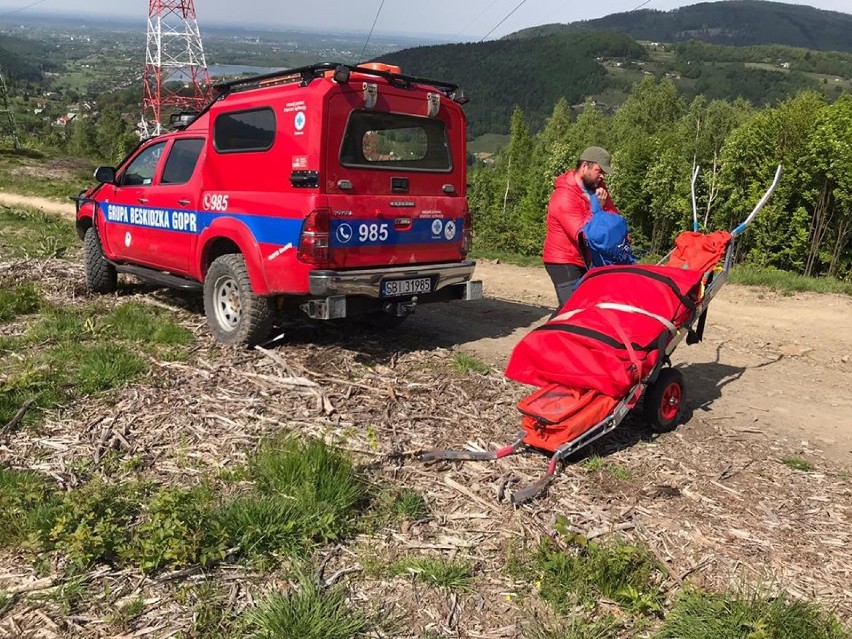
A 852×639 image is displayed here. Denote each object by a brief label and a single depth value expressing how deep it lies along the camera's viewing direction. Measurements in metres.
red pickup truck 5.81
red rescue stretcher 4.29
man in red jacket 5.50
